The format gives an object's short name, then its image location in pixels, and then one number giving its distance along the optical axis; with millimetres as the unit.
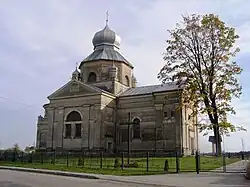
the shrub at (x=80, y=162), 25450
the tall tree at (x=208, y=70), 31141
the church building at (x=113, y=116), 39719
